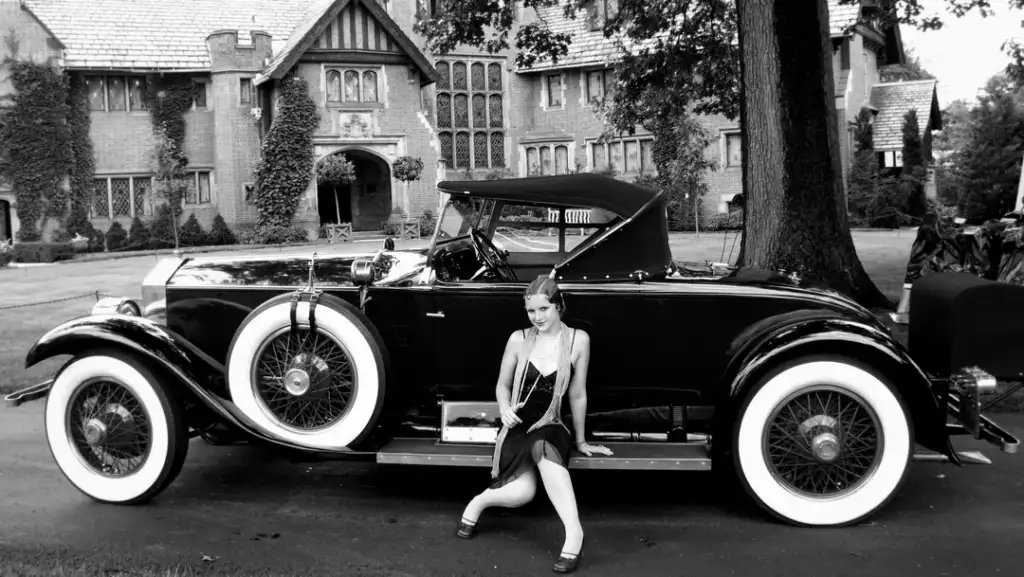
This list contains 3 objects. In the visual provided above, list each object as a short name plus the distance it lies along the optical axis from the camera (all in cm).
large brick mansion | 3138
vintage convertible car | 446
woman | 436
